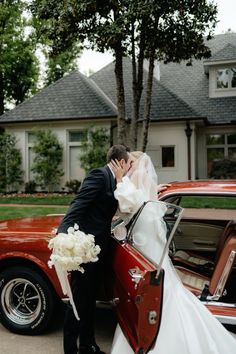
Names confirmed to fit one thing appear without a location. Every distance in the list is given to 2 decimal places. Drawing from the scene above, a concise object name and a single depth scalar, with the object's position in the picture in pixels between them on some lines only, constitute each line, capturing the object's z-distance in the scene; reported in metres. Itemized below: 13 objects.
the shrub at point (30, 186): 18.30
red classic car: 2.65
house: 17.69
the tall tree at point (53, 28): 13.98
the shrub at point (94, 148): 16.95
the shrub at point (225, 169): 16.53
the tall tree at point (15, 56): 28.90
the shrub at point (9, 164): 18.34
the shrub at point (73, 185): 17.81
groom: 3.31
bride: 2.79
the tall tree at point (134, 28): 13.26
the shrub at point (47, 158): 17.66
